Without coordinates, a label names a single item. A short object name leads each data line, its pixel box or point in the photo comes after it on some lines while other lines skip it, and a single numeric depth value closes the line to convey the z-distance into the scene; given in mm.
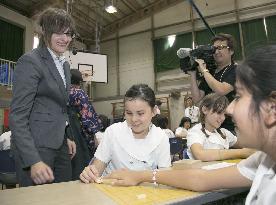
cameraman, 1974
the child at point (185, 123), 5491
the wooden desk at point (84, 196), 803
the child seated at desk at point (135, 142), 1493
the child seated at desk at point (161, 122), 4082
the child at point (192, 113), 6409
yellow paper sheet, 808
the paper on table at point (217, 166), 1216
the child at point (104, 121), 3605
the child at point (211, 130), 1903
